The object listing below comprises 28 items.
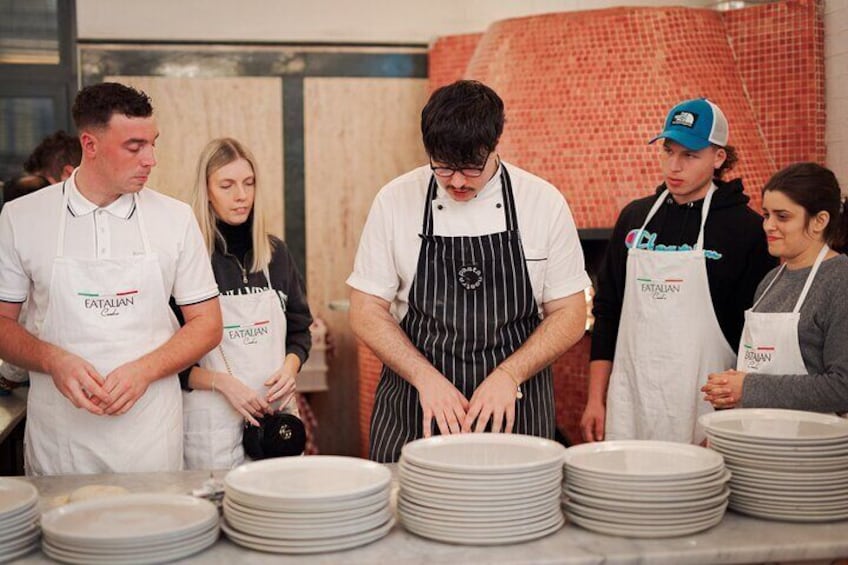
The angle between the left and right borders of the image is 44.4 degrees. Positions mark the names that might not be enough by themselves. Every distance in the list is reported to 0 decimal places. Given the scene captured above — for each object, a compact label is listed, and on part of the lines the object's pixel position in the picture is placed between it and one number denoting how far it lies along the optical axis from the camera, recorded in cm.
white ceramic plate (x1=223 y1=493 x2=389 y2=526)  185
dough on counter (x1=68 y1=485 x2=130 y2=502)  209
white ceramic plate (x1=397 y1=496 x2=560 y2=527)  190
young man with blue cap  334
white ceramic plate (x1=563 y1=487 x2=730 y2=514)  194
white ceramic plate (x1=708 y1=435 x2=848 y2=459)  204
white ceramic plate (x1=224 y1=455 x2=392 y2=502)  187
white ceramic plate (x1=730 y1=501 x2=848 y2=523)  203
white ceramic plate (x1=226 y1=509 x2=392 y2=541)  185
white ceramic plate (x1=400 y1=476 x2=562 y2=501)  189
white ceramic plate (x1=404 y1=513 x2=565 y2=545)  189
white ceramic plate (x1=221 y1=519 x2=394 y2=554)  185
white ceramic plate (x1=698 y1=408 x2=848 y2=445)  214
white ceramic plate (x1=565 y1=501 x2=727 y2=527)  194
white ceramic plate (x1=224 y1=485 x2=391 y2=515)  185
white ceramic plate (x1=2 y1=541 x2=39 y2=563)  186
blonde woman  328
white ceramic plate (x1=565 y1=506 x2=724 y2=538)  193
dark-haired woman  269
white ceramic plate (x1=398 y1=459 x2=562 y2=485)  189
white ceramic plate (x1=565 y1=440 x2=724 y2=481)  197
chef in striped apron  279
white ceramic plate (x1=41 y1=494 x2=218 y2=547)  178
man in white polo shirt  274
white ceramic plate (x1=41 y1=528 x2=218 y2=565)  176
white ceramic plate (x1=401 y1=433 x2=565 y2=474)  198
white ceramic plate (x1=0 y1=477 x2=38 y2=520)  187
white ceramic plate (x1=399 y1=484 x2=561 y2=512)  189
